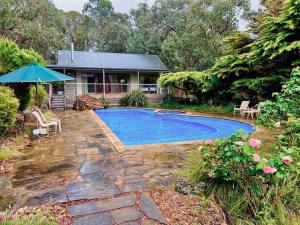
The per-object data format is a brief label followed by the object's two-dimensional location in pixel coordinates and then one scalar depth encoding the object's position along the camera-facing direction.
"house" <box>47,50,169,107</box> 20.61
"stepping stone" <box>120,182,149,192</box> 3.43
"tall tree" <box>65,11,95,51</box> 33.19
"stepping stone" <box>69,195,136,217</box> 2.84
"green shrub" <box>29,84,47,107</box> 11.80
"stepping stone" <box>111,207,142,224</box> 2.68
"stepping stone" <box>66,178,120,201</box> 3.23
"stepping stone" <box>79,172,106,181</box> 3.83
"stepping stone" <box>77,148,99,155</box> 5.38
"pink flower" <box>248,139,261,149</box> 2.50
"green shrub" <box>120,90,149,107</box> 19.12
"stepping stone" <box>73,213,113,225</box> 2.61
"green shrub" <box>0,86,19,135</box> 5.85
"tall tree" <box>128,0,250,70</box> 20.81
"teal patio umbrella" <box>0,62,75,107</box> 6.97
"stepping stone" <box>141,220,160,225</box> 2.64
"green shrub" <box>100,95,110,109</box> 18.02
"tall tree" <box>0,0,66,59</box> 19.02
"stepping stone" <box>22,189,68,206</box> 3.08
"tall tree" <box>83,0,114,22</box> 36.31
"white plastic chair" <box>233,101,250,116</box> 12.45
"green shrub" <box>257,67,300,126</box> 4.18
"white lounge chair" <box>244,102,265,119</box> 11.75
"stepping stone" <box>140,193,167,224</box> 2.77
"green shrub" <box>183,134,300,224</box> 2.59
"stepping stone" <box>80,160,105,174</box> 4.25
